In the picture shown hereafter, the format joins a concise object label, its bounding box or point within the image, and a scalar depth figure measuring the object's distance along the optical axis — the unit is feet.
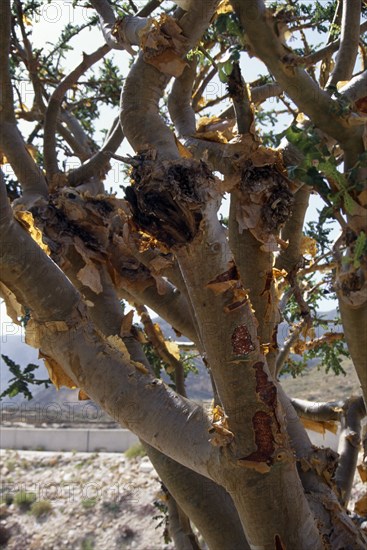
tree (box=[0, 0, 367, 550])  5.03
